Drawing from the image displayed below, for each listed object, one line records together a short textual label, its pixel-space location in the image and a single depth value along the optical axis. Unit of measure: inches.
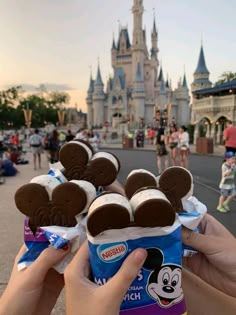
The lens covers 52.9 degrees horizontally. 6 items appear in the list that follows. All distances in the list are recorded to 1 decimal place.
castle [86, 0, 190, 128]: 1991.3
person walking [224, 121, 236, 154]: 257.2
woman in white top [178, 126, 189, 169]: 282.5
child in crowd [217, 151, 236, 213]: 158.6
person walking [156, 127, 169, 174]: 275.0
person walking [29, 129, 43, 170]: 322.2
